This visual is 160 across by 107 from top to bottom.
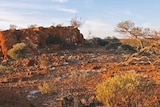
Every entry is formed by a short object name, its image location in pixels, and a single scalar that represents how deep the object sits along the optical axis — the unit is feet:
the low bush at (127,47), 61.19
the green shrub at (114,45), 61.46
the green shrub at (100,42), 64.72
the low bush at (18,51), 47.40
